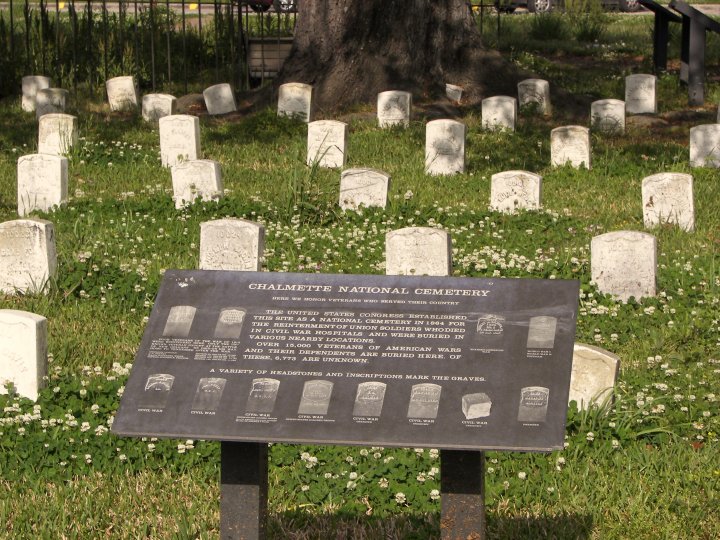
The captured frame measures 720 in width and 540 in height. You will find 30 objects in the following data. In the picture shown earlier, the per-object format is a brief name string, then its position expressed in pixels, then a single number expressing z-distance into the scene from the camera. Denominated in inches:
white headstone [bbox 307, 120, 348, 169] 493.7
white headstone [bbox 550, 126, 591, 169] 488.4
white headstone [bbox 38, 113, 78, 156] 508.1
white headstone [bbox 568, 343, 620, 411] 256.8
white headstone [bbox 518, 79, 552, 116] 596.7
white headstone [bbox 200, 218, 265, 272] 341.1
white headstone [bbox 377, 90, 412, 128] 560.7
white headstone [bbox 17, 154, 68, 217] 425.1
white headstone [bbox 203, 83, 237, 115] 606.9
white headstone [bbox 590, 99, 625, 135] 562.6
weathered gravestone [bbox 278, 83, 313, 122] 571.2
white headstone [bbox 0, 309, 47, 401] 264.4
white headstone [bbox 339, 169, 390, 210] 413.1
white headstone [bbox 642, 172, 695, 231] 402.3
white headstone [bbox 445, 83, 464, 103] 606.5
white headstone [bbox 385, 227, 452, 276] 331.9
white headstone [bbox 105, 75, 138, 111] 617.6
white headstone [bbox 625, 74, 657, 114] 614.9
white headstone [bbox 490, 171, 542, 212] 417.4
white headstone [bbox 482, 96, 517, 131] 560.1
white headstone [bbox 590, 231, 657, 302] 334.0
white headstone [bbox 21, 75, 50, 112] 622.2
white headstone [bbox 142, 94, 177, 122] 585.9
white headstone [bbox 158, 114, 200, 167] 497.7
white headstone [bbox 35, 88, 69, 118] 589.9
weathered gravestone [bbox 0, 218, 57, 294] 341.1
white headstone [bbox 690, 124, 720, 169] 486.0
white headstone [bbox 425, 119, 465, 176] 482.6
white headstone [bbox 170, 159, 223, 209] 424.8
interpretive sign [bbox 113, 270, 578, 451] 173.2
